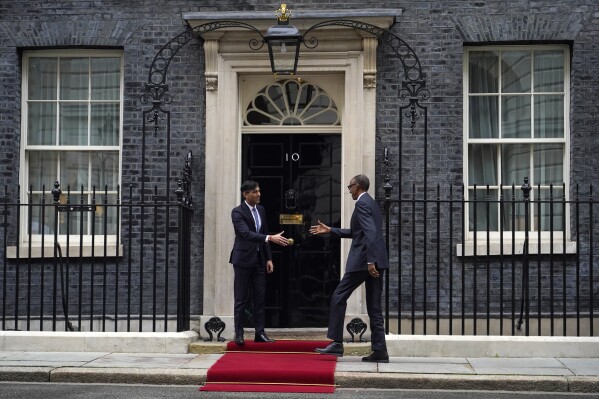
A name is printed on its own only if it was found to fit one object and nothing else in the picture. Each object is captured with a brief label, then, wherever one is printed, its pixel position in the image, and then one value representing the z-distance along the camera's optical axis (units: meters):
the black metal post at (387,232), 10.83
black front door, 12.44
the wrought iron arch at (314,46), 12.04
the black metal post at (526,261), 10.56
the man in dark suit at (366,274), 10.16
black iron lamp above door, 11.15
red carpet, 9.25
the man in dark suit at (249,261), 11.17
